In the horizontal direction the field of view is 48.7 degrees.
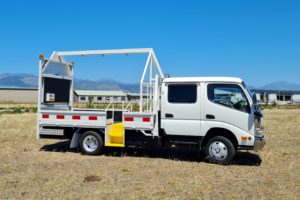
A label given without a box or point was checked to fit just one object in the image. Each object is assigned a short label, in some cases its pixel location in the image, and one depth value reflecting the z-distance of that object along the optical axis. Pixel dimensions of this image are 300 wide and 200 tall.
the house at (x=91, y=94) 94.14
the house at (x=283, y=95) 97.19
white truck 8.38
